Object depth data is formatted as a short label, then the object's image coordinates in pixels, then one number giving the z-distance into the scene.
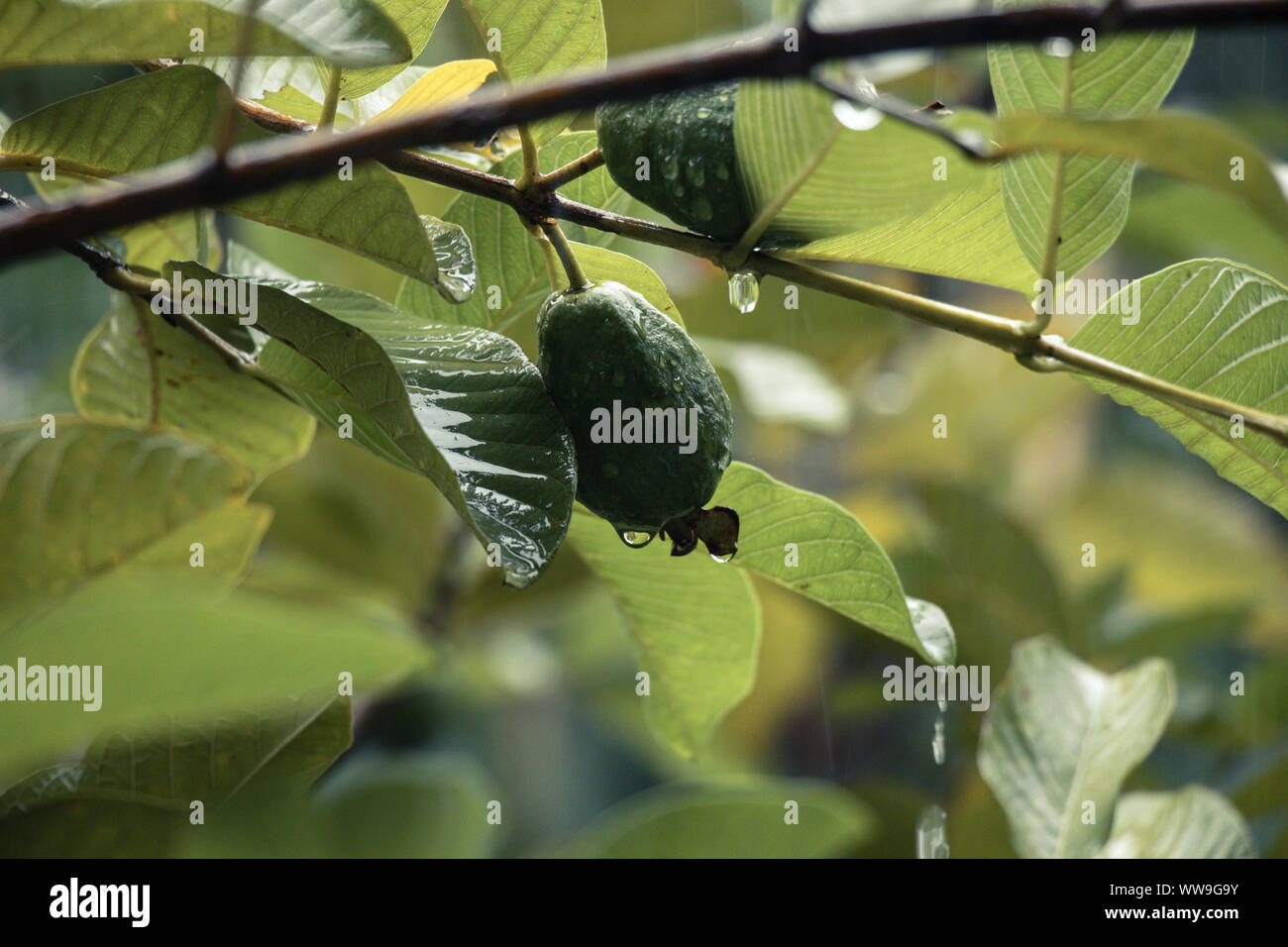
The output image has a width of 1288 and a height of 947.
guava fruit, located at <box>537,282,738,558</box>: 0.48
